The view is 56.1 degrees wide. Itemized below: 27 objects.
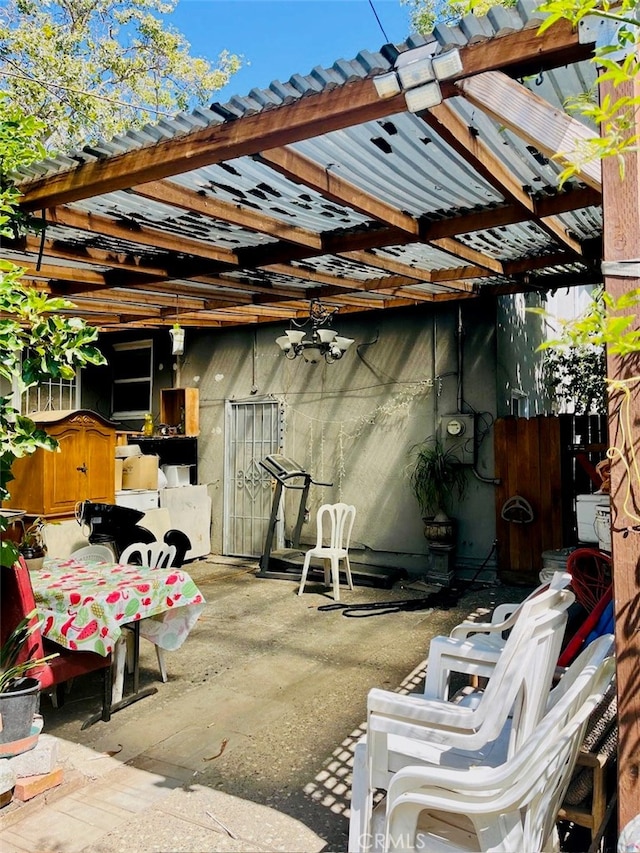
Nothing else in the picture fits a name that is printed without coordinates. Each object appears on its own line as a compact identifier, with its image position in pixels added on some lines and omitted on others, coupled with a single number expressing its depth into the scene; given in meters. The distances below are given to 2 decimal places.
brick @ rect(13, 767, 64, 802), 2.68
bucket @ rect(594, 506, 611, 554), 3.16
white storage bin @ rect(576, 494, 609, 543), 3.52
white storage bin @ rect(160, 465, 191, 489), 8.52
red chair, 3.09
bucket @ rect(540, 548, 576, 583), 4.73
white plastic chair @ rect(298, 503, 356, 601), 6.38
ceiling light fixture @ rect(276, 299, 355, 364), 6.52
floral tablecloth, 3.26
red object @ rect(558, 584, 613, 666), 2.74
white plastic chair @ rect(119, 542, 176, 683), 4.73
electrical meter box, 6.87
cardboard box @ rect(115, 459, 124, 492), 7.58
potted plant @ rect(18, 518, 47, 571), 3.92
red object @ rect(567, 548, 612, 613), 3.15
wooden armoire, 6.25
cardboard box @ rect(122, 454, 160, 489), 7.77
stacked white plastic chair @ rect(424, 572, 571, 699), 2.76
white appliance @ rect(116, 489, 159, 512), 7.40
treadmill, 6.91
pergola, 2.05
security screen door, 8.35
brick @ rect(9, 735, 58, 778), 2.74
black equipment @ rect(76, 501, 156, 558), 5.94
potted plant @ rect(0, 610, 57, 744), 2.76
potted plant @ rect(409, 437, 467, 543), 6.77
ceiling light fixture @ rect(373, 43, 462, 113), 2.16
